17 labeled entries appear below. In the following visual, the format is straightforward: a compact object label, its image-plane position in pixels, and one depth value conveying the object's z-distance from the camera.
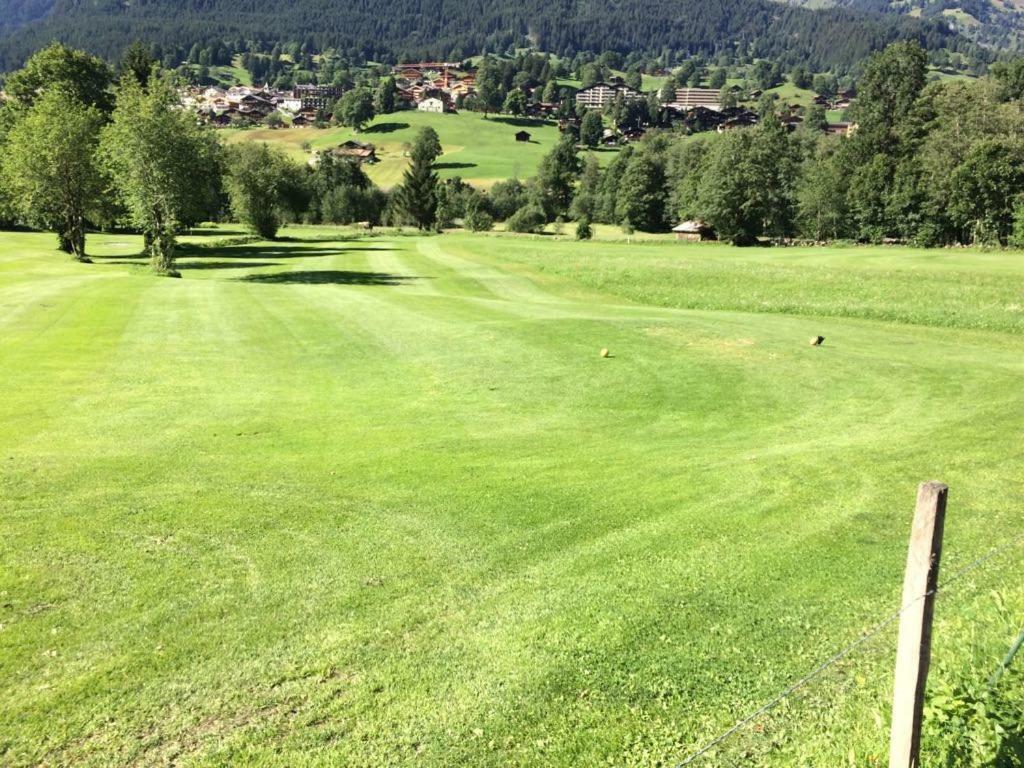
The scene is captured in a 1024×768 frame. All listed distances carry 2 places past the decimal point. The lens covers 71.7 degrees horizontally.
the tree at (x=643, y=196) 113.31
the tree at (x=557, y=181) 139.62
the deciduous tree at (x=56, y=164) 47.91
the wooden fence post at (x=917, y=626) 4.30
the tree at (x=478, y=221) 113.56
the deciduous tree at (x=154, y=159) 41.97
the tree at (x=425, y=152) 112.04
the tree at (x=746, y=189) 84.38
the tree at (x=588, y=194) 132.62
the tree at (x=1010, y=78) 80.04
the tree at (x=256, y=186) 72.56
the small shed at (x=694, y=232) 99.94
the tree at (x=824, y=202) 85.19
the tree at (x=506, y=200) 140.62
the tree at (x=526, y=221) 121.94
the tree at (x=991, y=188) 65.38
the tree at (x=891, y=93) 84.50
